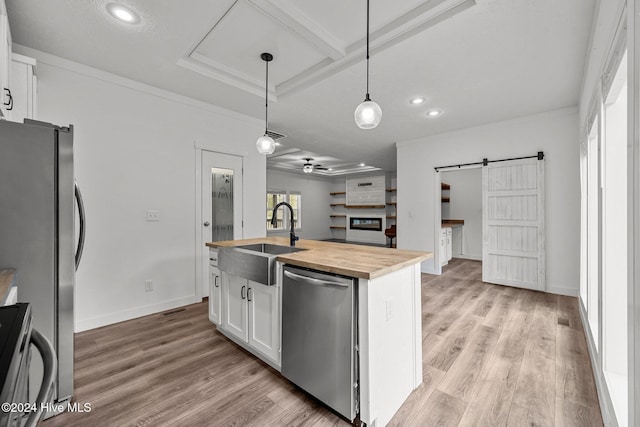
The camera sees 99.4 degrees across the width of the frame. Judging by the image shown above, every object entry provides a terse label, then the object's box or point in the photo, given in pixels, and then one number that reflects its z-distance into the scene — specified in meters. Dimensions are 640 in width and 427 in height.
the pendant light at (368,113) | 1.85
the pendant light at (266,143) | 2.66
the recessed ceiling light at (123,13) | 1.97
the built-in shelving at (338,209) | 10.93
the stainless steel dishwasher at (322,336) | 1.45
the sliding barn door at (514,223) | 3.96
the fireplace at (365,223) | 9.72
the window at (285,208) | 8.95
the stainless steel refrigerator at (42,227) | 1.40
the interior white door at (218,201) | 3.62
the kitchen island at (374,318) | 1.42
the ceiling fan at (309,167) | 6.79
